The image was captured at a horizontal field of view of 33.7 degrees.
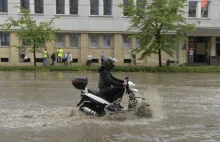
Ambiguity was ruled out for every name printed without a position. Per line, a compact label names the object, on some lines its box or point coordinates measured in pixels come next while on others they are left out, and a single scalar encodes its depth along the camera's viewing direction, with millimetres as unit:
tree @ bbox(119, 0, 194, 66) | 30531
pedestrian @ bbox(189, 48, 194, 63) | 41653
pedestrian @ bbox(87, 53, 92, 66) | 39750
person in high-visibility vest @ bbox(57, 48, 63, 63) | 39419
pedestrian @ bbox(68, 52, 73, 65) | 39688
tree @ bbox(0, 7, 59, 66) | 31578
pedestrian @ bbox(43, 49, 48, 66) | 37341
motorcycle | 9975
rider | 10094
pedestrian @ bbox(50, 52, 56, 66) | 38794
